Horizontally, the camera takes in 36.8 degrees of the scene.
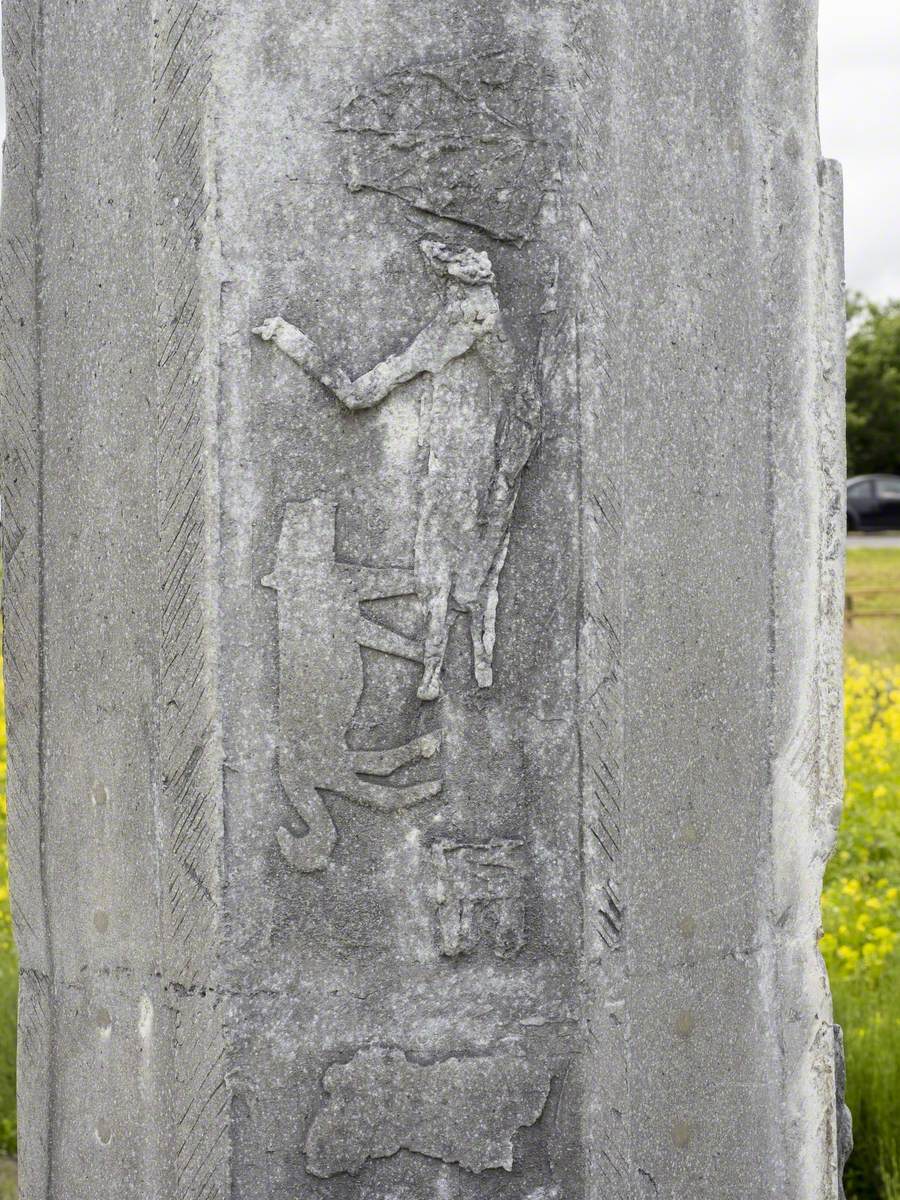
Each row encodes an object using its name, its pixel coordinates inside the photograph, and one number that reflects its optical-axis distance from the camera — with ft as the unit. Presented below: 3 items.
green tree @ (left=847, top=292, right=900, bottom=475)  89.04
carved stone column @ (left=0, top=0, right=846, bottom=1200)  7.60
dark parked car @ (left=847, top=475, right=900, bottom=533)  73.26
